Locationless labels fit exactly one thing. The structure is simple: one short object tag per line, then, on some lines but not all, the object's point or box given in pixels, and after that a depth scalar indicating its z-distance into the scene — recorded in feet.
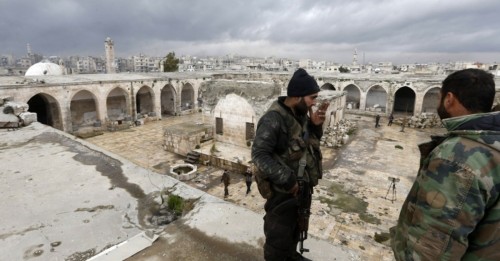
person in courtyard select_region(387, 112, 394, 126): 67.51
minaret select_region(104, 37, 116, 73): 106.73
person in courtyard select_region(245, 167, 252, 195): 31.68
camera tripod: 30.63
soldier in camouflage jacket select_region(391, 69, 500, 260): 4.26
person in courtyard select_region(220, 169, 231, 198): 31.65
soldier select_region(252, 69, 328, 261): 7.27
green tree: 110.98
